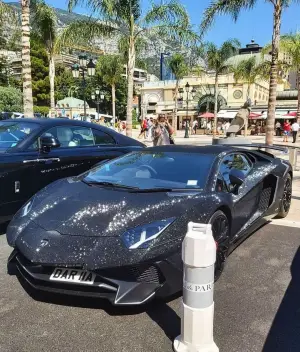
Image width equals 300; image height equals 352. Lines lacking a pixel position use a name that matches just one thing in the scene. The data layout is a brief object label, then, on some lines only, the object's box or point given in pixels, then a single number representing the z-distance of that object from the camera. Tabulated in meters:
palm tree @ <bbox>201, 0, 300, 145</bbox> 11.83
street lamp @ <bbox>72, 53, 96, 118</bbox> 20.33
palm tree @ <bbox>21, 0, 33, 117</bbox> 12.83
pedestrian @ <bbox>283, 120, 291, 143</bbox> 27.10
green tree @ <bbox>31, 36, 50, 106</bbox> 58.75
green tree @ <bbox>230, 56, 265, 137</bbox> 39.34
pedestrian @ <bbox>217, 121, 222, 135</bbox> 41.72
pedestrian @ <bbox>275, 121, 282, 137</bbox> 37.81
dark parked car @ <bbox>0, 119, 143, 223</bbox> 4.61
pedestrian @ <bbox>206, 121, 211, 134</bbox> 42.71
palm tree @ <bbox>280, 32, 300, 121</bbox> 24.50
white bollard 2.21
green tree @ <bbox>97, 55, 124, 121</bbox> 41.94
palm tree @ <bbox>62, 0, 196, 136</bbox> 14.97
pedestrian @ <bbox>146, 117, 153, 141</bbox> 26.54
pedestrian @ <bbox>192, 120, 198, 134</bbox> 43.70
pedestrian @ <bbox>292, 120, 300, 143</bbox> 24.25
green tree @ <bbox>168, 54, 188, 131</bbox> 36.44
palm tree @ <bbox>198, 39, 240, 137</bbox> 34.00
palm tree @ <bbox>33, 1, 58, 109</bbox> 23.69
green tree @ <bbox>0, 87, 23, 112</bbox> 37.94
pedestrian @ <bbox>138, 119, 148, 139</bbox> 26.73
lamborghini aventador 2.68
